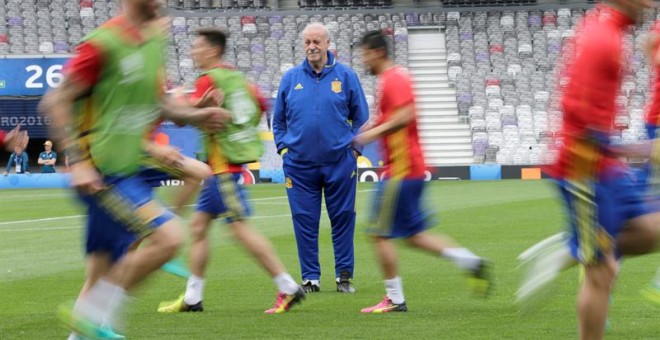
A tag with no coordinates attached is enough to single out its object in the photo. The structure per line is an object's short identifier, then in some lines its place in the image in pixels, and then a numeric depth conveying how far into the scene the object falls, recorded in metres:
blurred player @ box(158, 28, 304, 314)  18.94
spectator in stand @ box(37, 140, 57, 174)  75.69
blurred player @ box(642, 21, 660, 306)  17.26
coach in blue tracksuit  22.41
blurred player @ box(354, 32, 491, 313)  18.33
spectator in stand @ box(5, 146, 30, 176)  78.06
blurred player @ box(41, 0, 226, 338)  13.12
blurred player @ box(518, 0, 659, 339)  12.65
